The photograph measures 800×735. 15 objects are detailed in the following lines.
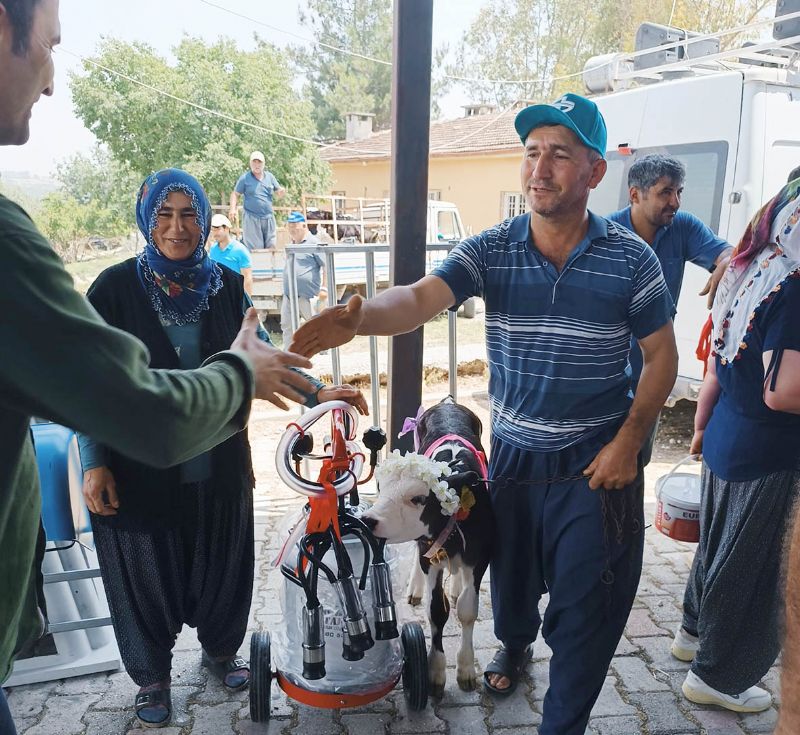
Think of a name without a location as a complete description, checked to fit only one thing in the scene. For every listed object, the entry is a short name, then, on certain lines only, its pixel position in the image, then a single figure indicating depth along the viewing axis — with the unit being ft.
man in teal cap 7.93
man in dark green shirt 3.46
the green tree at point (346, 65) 139.74
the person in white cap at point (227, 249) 27.71
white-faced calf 8.42
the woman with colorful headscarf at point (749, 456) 7.32
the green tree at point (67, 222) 70.59
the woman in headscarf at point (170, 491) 8.43
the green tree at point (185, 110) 70.13
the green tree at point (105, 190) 76.28
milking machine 7.80
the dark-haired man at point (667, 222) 13.00
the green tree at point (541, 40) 109.81
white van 18.28
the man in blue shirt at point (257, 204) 40.65
